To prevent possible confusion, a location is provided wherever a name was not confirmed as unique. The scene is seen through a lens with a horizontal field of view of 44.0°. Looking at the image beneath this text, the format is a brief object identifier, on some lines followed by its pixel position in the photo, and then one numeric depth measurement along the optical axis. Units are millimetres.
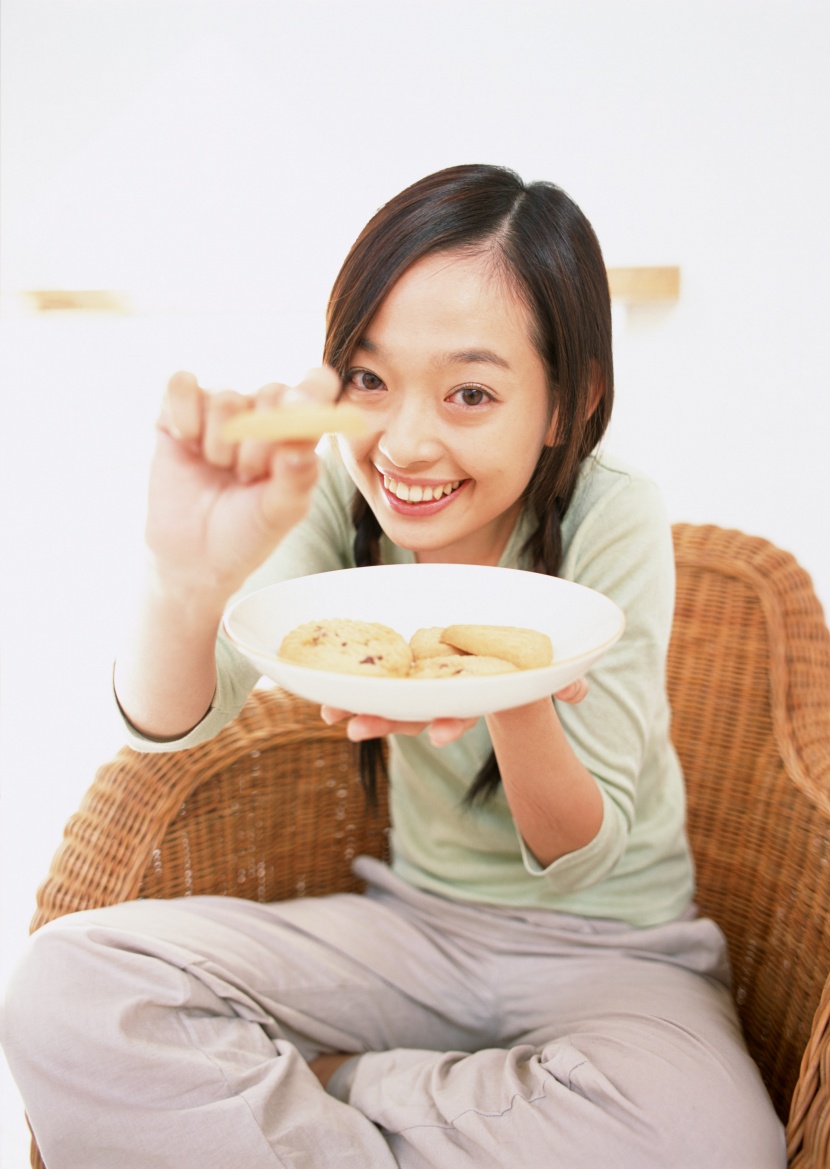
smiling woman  859
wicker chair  1129
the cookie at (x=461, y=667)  743
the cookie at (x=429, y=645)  838
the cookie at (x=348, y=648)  742
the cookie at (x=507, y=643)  784
